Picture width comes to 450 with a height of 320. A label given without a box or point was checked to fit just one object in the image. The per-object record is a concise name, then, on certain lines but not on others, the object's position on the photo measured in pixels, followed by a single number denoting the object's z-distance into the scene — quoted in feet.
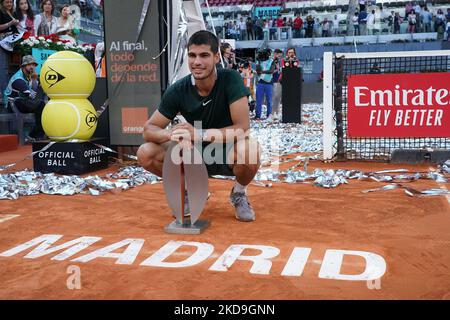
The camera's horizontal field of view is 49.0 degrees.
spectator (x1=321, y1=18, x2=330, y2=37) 86.22
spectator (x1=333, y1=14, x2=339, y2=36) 85.74
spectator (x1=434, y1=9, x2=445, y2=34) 78.02
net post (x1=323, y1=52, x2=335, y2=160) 21.21
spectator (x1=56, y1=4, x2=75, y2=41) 45.10
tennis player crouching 11.04
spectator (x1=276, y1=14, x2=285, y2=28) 92.94
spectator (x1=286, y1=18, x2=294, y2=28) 93.20
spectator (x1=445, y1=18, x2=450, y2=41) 75.74
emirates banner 19.77
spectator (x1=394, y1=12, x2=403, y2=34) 81.61
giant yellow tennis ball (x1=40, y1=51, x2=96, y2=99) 18.81
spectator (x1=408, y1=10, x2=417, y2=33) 80.64
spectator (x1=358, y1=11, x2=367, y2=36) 82.48
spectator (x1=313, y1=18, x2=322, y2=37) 86.84
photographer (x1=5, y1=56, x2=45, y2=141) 28.50
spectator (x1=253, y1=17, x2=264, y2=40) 89.79
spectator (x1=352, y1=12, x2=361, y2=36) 83.09
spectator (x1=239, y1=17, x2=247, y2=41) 91.56
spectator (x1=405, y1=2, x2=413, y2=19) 84.18
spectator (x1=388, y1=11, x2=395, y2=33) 82.02
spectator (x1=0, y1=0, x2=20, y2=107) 32.01
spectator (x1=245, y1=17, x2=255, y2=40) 90.27
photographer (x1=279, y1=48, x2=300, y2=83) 43.41
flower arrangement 32.14
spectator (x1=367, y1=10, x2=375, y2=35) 82.12
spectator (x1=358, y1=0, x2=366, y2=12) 86.15
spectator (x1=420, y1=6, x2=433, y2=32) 80.53
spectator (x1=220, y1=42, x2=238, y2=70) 33.58
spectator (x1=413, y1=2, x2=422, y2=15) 82.17
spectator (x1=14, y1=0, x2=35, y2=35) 35.88
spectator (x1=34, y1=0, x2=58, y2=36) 41.06
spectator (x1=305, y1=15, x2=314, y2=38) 86.69
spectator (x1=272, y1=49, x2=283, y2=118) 47.14
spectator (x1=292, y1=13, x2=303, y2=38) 88.07
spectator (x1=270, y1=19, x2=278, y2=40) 87.50
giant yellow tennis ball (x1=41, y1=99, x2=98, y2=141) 18.84
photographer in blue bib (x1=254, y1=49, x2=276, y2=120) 43.78
